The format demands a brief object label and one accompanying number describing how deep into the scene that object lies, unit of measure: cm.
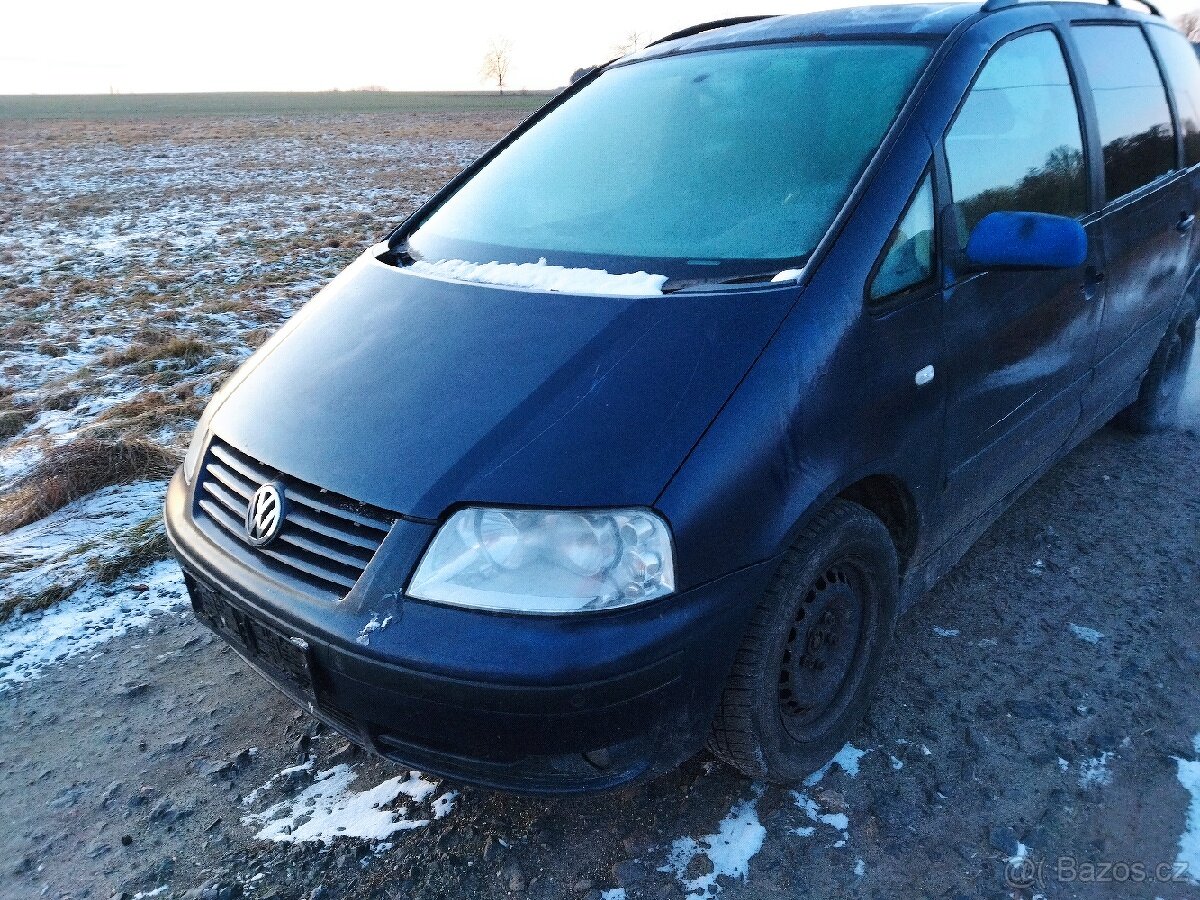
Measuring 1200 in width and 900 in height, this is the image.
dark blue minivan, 164
